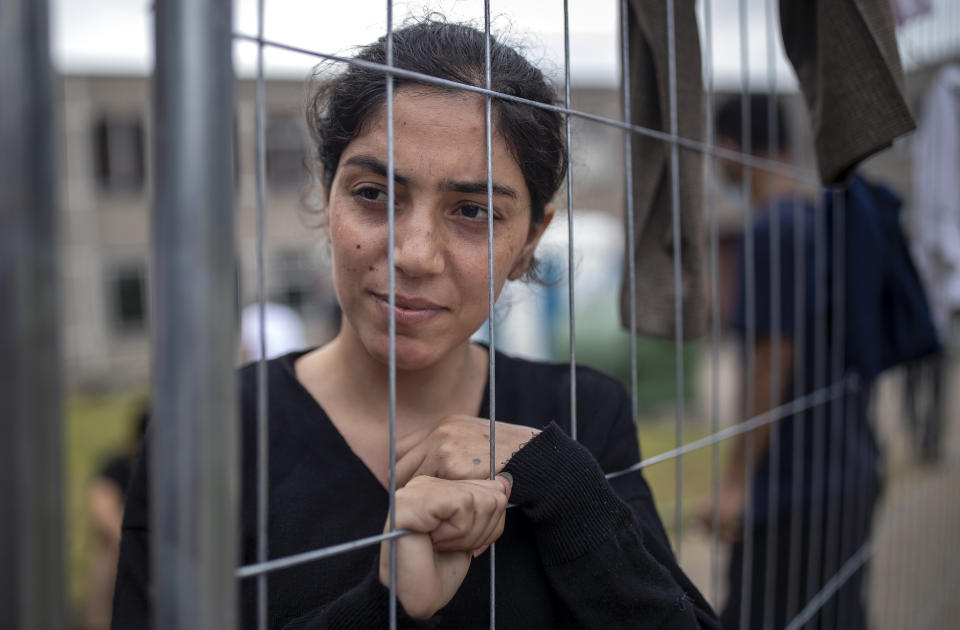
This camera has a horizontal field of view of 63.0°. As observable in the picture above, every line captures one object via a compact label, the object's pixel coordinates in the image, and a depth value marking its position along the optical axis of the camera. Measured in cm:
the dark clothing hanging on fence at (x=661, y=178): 137
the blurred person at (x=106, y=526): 305
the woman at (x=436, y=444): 94
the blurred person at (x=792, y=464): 222
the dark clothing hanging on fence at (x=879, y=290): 220
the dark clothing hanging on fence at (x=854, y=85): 142
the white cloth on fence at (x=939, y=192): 267
